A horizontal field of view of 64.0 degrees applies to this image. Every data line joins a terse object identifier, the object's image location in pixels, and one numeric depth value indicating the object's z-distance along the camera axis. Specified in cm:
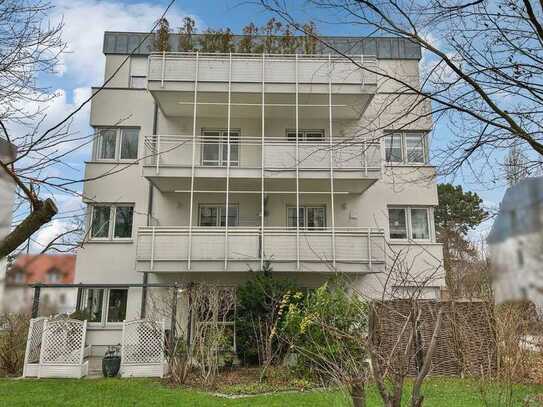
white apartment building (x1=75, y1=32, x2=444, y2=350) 1480
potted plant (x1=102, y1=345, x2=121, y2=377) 1243
